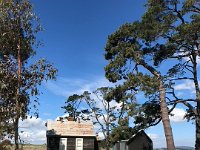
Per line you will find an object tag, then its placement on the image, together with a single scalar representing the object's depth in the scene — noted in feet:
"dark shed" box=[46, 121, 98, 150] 56.33
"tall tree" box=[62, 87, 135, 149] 76.96
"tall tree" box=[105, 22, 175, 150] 38.44
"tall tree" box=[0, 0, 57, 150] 34.28
